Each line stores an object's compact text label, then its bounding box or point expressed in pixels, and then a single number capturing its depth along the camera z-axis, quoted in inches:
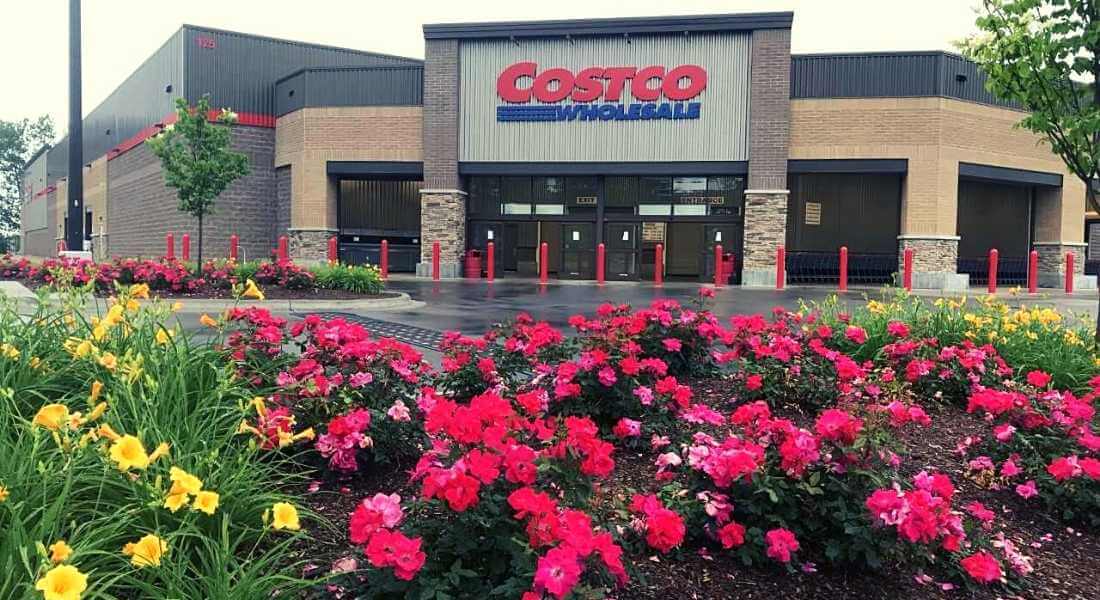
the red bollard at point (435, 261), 1038.9
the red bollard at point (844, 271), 928.3
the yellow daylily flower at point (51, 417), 98.5
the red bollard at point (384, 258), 1034.1
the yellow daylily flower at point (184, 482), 90.1
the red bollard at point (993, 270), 891.4
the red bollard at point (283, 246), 1050.1
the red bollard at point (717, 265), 968.3
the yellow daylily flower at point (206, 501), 92.7
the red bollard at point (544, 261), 959.0
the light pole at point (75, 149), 694.5
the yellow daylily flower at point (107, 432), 98.4
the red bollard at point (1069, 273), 954.1
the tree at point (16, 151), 3878.0
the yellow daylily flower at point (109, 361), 133.3
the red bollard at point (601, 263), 981.5
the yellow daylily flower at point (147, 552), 84.4
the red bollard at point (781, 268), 962.7
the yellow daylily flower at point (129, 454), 91.5
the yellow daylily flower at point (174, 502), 92.0
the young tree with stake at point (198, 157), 659.4
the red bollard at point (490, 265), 995.3
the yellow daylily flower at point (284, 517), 92.0
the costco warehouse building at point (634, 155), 997.8
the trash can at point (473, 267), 1088.8
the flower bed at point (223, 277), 610.5
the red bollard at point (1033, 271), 941.8
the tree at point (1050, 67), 269.7
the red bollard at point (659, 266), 967.0
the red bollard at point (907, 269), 983.6
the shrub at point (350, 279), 668.1
